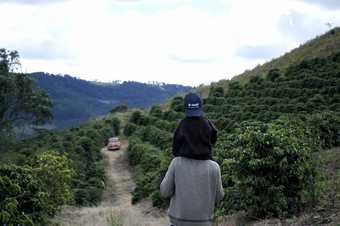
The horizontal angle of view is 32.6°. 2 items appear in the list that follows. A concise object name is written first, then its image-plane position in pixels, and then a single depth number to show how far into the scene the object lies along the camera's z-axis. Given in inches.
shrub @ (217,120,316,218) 381.7
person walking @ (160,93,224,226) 198.1
